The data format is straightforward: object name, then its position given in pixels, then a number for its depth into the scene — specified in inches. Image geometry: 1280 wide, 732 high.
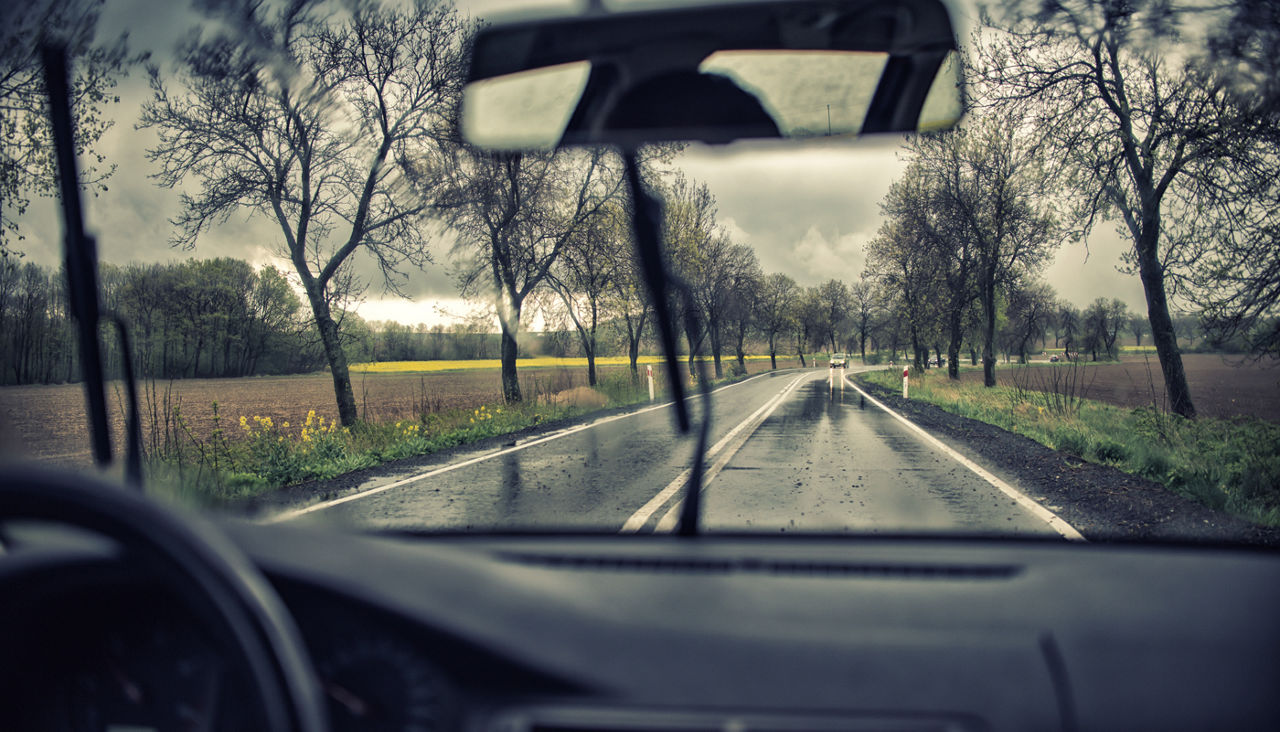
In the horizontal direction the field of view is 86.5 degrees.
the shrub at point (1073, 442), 251.0
